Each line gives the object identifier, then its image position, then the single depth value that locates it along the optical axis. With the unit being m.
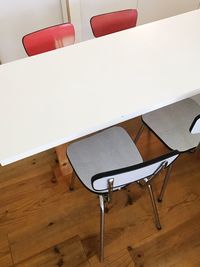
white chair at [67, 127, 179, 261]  0.99
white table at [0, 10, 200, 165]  0.96
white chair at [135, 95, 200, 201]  1.23
